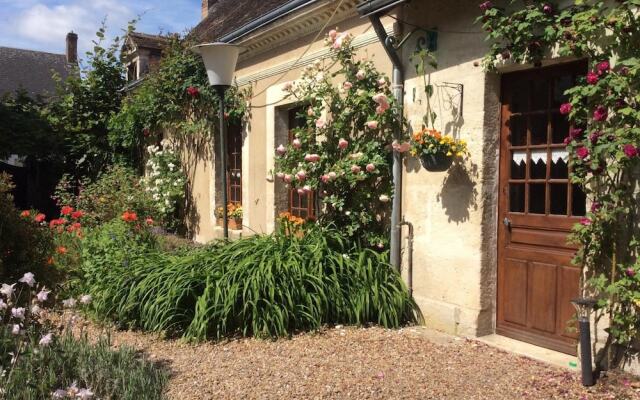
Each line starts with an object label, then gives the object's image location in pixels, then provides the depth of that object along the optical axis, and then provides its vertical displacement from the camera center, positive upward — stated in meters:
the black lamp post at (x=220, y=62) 6.39 +1.26
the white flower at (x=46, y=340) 3.33 -0.99
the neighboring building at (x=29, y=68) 24.11 +4.73
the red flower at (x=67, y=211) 8.50 -0.59
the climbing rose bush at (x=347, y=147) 5.89 +0.27
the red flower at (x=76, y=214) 8.38 -0.63
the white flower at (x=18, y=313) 3.53 -0.88
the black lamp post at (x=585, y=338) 3.79 -1.12
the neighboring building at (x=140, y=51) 14.33 +3.11
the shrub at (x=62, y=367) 3.41 -1.27
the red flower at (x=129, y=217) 6.92 -0.55
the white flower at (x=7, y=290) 3.53 -0.74
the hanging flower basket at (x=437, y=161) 5.05 +0.10
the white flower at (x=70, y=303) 3.88 -0.90
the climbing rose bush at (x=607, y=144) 3.68 +0.19
